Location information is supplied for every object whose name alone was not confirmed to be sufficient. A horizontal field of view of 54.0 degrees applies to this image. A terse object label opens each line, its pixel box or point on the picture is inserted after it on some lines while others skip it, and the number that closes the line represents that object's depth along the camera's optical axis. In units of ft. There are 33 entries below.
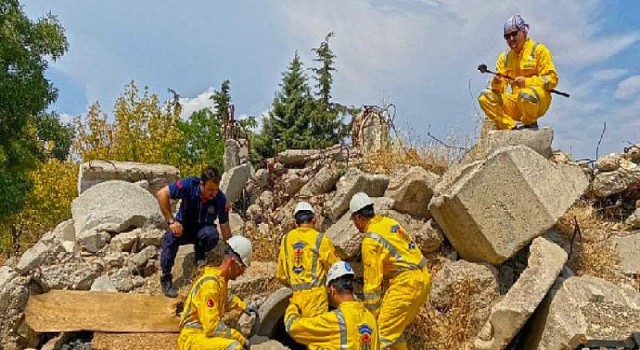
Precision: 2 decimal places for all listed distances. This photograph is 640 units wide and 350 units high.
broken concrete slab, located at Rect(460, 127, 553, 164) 21.40
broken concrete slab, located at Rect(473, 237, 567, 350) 16.11
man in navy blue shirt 19.92
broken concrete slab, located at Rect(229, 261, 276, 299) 18.92
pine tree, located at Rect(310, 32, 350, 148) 69.05
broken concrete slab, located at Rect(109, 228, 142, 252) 23.29
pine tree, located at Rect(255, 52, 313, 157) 68.33
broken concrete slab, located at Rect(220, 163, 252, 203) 27.37
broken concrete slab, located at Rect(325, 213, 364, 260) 19.44
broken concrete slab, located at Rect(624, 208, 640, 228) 23.50
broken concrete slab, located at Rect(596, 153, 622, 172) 24.27
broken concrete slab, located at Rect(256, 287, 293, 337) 17.46
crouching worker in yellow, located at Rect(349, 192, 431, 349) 15.90
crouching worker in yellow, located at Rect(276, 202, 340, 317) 16.65
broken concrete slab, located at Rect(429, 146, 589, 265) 18.37
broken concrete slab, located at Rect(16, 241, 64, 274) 21.00
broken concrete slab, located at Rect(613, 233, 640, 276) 21.67
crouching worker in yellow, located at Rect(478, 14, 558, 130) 20.97
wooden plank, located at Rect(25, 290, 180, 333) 17.94
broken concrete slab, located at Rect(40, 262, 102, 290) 19.57
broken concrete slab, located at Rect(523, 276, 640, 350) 16.06
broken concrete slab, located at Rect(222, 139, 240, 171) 31.86
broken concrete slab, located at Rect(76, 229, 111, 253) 23.71
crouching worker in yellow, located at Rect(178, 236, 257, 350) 14.19
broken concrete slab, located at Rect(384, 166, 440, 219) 20.76
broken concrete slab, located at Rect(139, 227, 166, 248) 23.15
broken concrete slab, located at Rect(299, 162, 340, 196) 25.63
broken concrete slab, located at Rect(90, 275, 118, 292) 19.90
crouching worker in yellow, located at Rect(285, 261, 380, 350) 13.34
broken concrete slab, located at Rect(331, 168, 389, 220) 22.18
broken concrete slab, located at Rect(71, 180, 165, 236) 24.48
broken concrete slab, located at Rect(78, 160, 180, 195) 28.86
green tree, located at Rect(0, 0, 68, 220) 37.29
